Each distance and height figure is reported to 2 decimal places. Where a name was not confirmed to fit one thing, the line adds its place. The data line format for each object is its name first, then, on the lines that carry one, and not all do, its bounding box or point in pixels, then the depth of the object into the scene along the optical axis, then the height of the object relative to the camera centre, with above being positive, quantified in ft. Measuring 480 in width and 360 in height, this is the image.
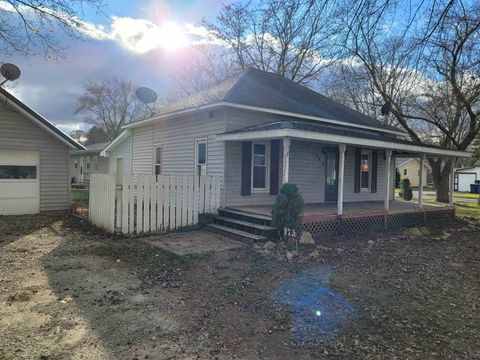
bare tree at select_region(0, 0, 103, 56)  21.85 +9.94
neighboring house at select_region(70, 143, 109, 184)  103.63 +1.54
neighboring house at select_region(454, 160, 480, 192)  140.29 +0.44
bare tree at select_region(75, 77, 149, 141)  139.23 +27.71
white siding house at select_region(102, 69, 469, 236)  33.63 +3.26
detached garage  38.59 +0.85
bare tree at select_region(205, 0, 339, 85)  75.82 +29.19
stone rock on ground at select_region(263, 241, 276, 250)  24.50 -5.19
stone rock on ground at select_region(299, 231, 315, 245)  26.37 -4.99
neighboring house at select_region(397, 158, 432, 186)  187.42 +3.19
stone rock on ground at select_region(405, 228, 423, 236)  34.73 -5.60
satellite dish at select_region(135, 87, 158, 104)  56.08 +12.51
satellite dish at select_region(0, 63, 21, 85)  35.42 +10.04
